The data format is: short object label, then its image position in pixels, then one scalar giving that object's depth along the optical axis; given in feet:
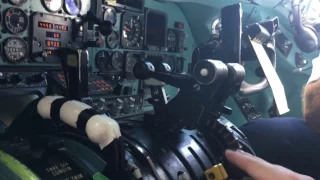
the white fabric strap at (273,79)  4.19
